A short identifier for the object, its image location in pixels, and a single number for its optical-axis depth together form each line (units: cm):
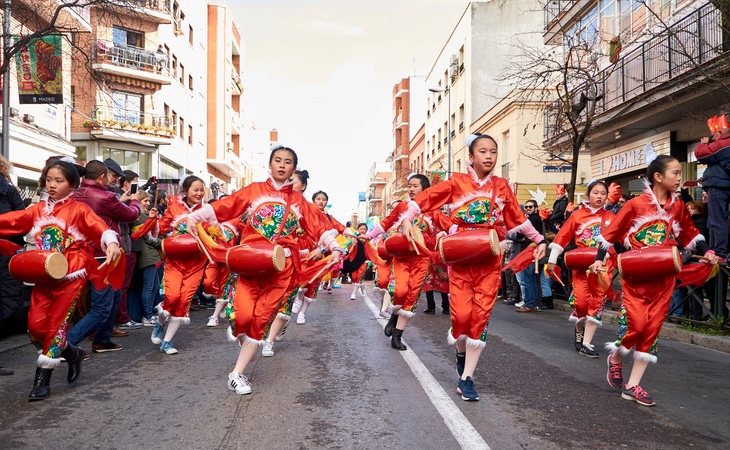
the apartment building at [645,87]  1380
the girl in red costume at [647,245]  530
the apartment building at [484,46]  3653
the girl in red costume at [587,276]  740
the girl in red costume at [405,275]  777
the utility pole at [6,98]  1403
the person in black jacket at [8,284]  640
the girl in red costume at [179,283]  726
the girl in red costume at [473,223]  527
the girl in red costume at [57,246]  514
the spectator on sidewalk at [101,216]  615
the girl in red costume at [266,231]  539
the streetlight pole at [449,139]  3541
